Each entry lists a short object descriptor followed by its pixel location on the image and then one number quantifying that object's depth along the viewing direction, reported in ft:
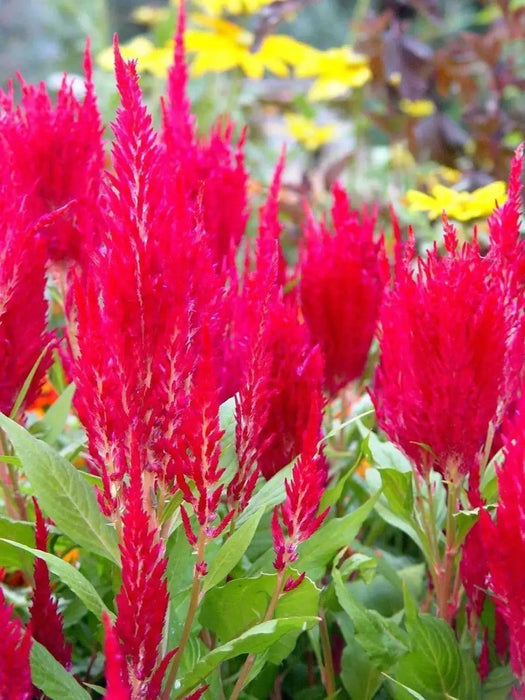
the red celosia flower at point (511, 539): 2.09
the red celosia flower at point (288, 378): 2.51
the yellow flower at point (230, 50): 8.27
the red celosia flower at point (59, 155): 2.89
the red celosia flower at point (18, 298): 2.35
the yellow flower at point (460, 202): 4.65
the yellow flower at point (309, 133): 9.91
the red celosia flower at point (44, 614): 2.28
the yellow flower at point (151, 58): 8.22
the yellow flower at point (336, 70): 8.43
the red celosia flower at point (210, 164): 3.02
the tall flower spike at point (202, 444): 1.93
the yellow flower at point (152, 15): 12.02
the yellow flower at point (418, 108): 9.11
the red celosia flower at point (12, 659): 1.80
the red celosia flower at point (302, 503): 2.03
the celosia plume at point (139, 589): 1.91
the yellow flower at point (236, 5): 8.32
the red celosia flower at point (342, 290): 3.22
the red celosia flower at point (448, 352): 2.35
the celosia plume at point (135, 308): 1.94
